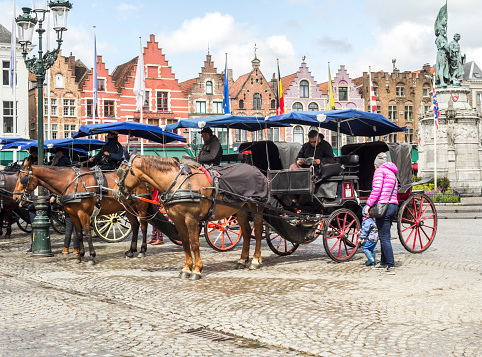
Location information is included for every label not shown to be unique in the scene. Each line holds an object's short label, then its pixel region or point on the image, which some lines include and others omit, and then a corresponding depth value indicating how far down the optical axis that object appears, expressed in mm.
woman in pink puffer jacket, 8728
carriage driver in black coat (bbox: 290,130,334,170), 10109
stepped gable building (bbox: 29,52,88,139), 47344
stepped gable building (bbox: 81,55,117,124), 48500
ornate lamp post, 10977
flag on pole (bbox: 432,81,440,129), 26594
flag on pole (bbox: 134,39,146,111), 30844
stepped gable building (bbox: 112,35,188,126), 49625
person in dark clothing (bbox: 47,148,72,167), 12965
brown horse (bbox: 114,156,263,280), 8391
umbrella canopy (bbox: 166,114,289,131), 11547
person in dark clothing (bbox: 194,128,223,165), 9922
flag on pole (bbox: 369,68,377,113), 32259
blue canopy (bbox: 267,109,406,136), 10344
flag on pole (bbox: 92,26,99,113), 32041
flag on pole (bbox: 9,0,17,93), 29603
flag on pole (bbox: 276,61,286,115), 35656
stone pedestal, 27938
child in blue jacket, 9078
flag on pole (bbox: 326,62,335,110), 42544
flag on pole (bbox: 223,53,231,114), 34506
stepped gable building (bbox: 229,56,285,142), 54938
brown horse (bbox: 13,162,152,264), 10234
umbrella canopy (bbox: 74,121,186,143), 12414
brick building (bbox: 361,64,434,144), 60750
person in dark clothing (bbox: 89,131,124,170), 11789
